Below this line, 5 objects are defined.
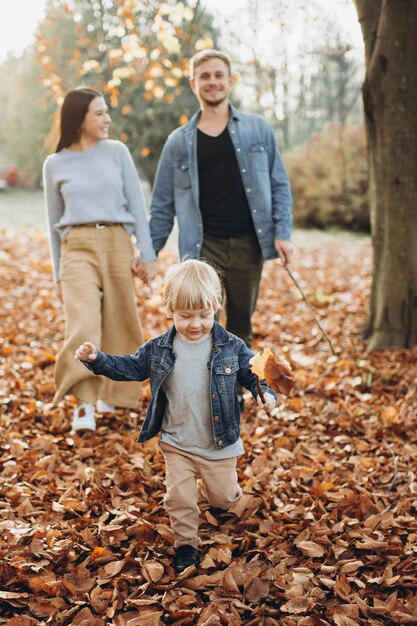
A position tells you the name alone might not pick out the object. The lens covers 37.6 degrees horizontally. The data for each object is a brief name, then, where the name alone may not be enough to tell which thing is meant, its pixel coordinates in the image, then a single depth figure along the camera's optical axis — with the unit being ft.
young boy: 8.61
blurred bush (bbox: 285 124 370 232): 48.19
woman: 12.82
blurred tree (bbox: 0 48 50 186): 60.13
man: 12.86
